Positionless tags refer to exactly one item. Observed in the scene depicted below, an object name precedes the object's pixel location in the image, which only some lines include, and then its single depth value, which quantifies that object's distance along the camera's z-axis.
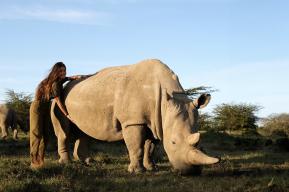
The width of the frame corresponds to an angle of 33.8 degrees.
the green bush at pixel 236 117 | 32.84
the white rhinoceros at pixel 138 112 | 8.49
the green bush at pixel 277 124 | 31.73
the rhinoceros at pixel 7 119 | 24.83
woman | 10.77
